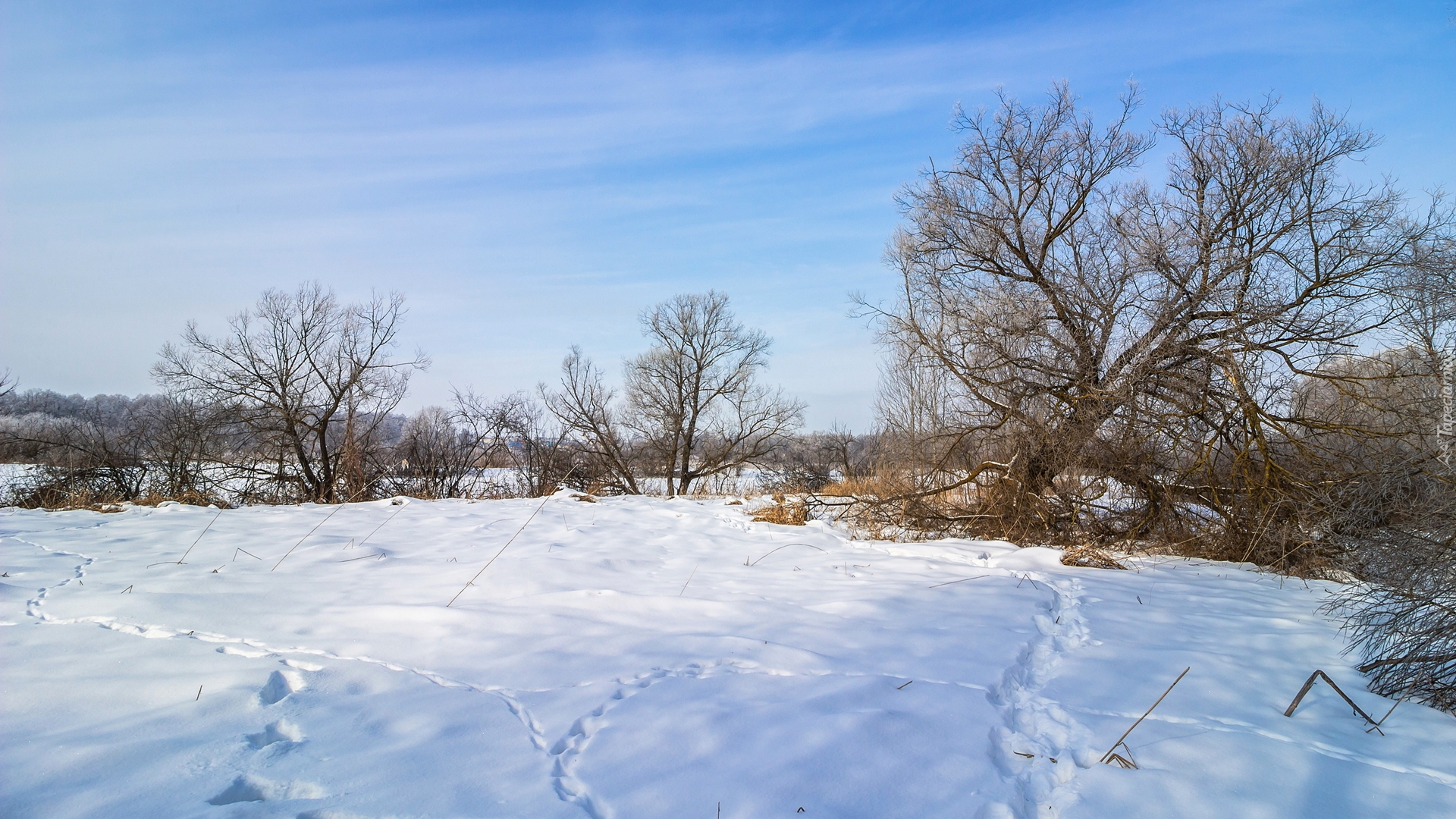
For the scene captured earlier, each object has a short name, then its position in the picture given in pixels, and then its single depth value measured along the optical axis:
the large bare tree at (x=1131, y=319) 6.53
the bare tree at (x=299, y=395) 13.61
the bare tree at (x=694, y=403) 25.31
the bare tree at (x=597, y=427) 19.78
